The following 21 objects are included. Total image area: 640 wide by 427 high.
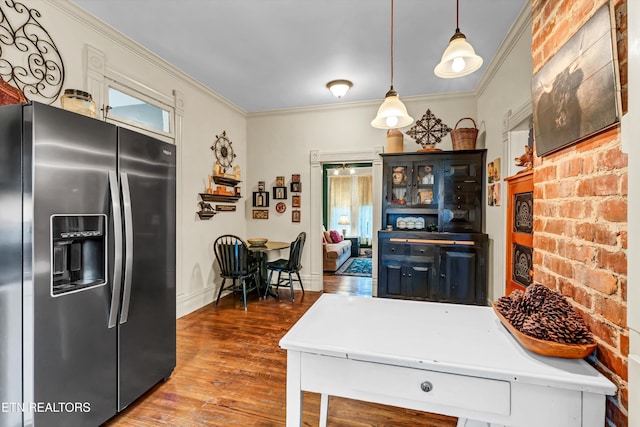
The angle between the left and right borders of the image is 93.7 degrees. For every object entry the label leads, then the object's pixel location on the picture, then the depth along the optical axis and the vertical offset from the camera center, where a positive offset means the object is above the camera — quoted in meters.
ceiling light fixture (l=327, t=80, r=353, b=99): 3.78 +1.61
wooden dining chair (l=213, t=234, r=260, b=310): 3.90 -0.63
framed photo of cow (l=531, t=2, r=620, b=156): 0.85 +0.41
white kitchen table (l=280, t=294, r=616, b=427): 0.84 -0.48
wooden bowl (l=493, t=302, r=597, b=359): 0.90 -0.41
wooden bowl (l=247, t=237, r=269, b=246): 4.31 -0.41
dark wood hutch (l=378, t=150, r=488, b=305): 3.74 -0.23
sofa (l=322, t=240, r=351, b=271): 6.18 -0.89
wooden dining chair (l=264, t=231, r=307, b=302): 4.28 -0.74
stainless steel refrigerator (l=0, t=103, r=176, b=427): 1.40 -0.29
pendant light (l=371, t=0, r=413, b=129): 1.75 +0.59
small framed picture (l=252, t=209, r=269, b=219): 5.04 -0.01
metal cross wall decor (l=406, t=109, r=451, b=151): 4.26 +1.19
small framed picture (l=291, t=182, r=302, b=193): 4.88 +0.43
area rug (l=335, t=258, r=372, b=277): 6.04 -1.20
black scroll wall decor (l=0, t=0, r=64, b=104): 2.02 +1.14
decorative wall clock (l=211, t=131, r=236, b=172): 4.34 +0.93
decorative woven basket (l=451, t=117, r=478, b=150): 3.78 +0.96
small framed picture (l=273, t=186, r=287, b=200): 4.95 +0.34
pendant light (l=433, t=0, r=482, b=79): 1.45 +0.78
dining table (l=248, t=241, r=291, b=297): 4.19 -0.62
